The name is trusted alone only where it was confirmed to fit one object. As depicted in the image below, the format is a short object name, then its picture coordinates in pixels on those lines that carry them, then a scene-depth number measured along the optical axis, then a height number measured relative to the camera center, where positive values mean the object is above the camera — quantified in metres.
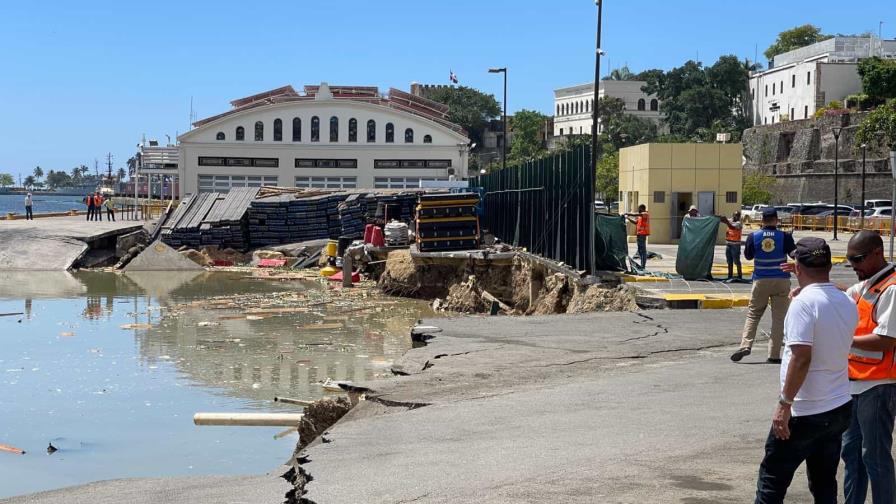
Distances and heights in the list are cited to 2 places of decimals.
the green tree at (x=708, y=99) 128.00 +11.83
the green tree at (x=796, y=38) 159.38 +23.62
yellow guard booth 39.16 +0.64
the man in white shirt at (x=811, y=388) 5.77 -0.99
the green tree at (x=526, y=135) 147.26 +8.60
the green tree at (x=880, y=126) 70.75 +4.89
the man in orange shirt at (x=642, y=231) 24.59 -0.74
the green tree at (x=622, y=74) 184.15 +20.84
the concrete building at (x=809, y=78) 106.69 +12.41
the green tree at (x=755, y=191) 83.31 +0.65
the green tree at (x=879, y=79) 89.50 +9.98
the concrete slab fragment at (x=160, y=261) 40.22 -2.46
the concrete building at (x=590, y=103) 154.75 +13.62
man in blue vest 12.90 -0.95
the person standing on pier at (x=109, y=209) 61.91 -0.91
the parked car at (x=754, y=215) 63.97 -0.94
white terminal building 82.12 +3.62
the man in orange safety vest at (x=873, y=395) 6.11 -1.09
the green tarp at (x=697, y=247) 22.38 -0.98
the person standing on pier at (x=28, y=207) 58.52 -0.76
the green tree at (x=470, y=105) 171.12 +14.61
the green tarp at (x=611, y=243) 22.64 -0.93
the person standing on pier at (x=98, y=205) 59.38 -0.63
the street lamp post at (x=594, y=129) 21.20 +1.64
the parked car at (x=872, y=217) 52.08 -0.84
